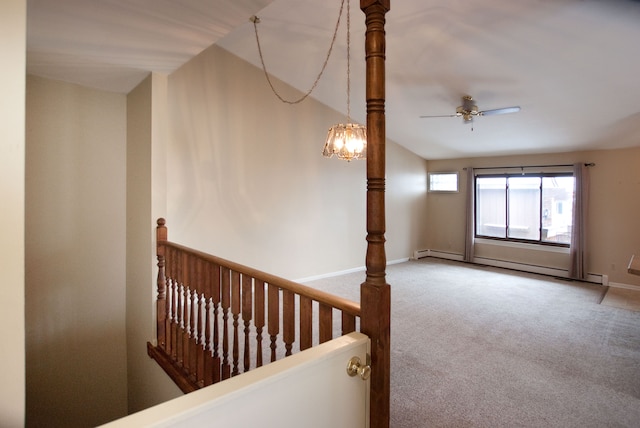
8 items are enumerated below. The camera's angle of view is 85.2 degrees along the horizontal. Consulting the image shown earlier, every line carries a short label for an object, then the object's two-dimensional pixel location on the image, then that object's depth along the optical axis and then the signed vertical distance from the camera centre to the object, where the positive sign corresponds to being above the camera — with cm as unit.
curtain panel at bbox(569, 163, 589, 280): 584 -16
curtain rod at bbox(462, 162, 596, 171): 582 +78
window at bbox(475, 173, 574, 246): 632 +1
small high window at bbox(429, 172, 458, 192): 767 +58
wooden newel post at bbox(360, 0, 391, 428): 137 -9
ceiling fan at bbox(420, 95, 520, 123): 457 +133
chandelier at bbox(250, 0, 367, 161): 361 +68
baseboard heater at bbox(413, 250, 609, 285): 584 -113
